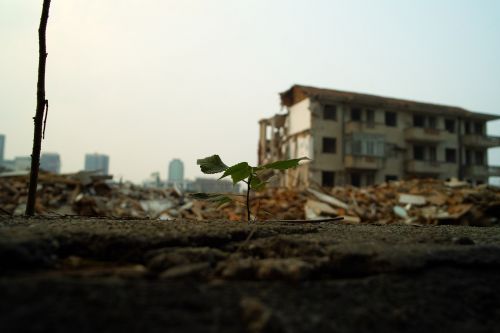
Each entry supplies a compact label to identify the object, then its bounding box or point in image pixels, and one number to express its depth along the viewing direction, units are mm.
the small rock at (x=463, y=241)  1210
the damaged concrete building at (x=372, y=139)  22328
